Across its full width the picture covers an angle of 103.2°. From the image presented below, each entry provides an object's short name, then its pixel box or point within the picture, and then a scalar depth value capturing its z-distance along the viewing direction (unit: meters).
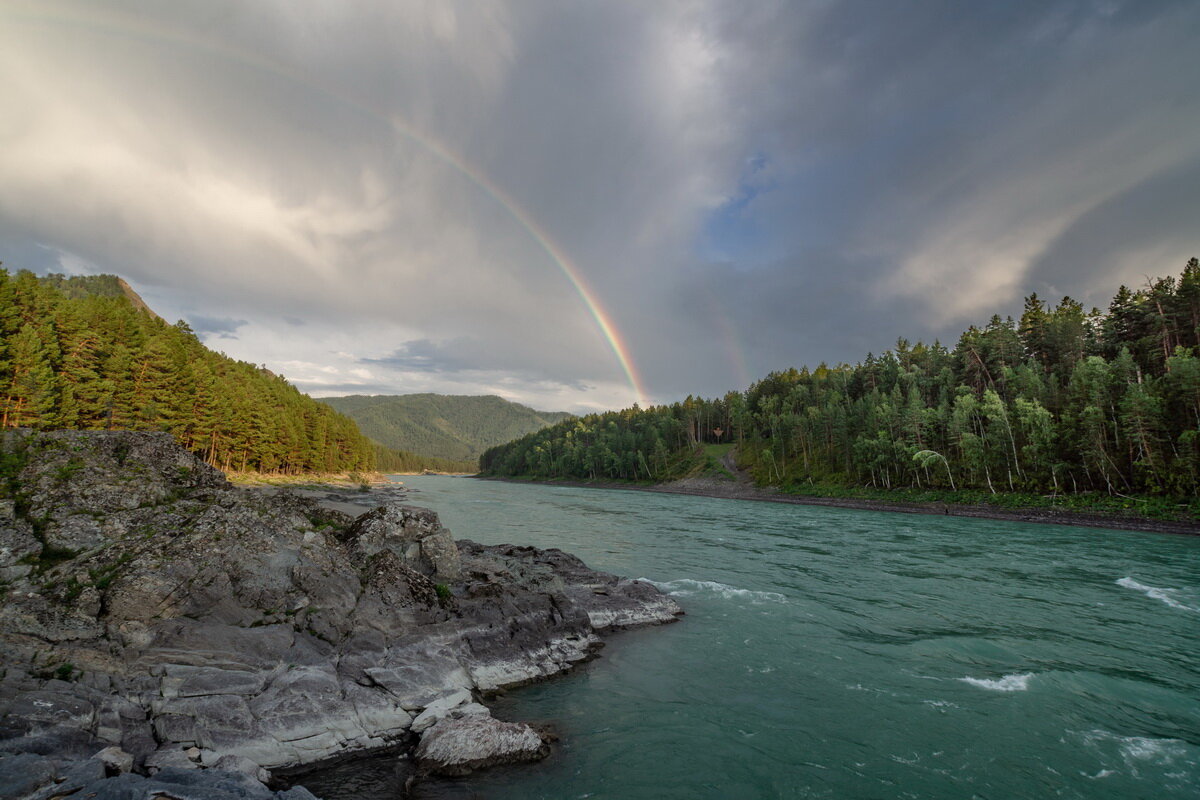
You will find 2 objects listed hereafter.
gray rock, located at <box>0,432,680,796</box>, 8.77
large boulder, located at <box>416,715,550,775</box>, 9.61
